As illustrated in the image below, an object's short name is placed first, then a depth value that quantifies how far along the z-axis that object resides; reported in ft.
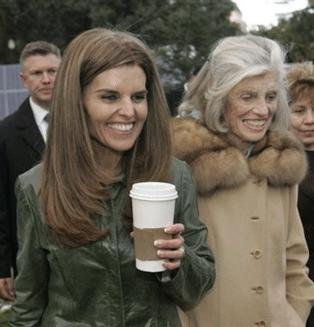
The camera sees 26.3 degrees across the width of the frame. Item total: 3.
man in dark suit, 15.23
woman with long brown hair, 6.66
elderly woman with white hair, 8.77
